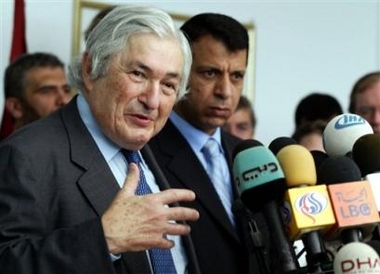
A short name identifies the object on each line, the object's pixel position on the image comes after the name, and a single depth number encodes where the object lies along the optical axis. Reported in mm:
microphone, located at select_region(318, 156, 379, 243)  1728
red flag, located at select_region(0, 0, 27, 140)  4191
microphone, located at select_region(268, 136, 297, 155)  2028
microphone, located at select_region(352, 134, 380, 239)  1911
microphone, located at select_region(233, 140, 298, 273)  1746
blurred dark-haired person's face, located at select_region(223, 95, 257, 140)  4465
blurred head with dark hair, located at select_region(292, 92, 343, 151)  4266
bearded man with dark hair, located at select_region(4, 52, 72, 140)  3926
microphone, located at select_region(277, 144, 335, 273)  1721
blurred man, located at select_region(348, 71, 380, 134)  3406
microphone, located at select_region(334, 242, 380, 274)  1601
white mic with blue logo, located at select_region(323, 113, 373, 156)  2041
